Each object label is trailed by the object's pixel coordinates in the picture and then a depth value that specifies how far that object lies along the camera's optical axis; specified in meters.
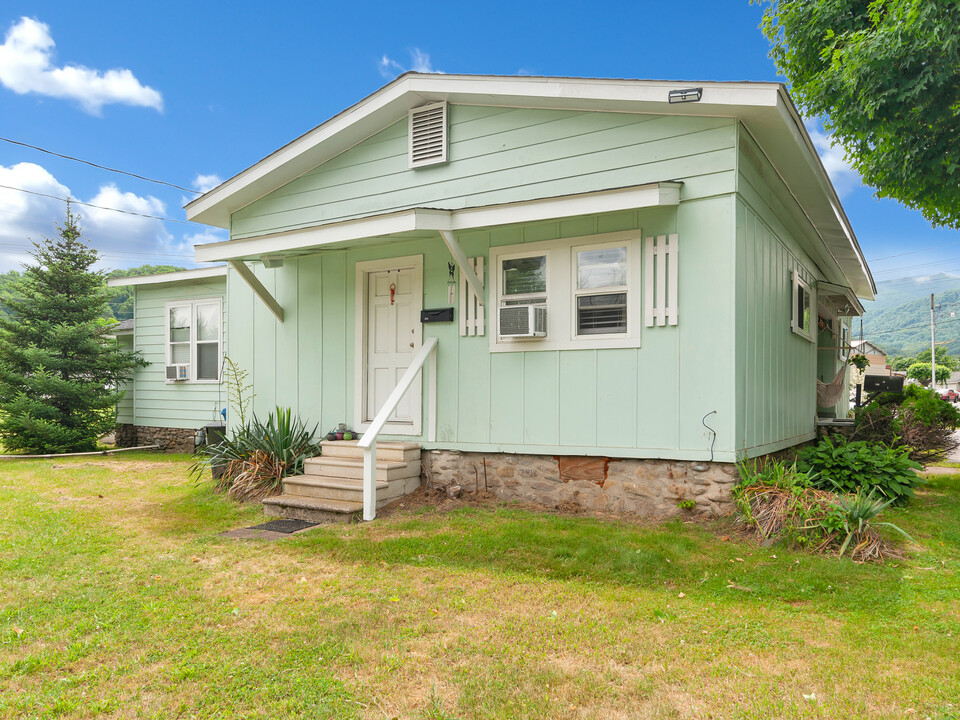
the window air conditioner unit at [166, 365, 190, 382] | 12.20
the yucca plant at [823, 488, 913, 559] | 4.71
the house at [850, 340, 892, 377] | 23.15
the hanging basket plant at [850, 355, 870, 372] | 12.09
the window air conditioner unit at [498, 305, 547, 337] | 6.11
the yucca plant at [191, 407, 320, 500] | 7.05
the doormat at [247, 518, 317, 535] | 5.69
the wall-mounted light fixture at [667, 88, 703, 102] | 5.40
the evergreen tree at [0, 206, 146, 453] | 11.60
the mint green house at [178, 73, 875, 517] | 5.60
